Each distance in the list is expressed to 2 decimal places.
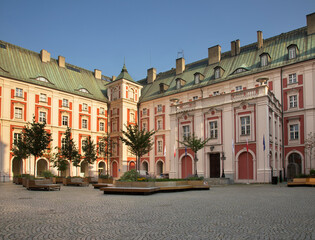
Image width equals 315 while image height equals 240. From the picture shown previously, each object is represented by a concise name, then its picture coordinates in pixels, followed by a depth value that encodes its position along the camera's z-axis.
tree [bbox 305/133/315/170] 33.43
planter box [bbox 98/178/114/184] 28.86
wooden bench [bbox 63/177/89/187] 29.61
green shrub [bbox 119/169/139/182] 20.69
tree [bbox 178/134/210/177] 30.28
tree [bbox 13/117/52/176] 31.08
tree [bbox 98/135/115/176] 47.44
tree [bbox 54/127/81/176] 39.56
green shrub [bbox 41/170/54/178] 36.28
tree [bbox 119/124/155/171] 31.40
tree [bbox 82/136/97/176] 43.26
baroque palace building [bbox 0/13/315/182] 32.94
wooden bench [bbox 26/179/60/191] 22.38
